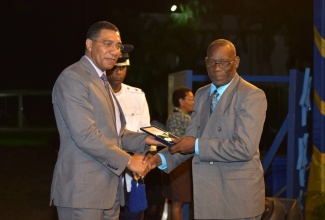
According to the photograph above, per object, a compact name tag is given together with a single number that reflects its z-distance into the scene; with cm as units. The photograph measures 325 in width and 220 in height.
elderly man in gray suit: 461
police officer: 658
